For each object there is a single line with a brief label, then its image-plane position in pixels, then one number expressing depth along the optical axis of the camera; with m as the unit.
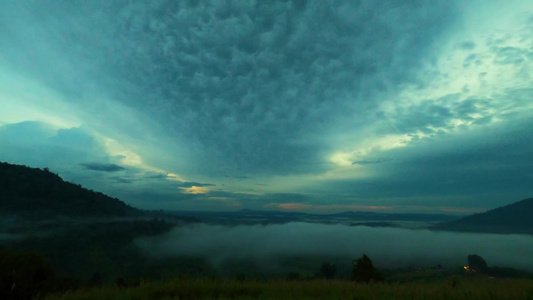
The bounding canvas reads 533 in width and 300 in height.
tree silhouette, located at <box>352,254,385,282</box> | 34.50
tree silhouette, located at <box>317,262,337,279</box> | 113.35
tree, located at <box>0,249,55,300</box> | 10.19
